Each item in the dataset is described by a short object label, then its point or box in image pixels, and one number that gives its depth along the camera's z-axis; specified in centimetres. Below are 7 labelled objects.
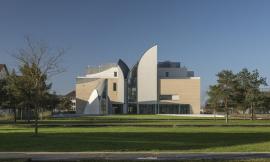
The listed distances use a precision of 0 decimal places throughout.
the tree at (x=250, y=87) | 7900
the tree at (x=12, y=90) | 5268
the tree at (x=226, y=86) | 7225
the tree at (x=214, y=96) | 7312
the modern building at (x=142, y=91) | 15462
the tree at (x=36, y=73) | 3655
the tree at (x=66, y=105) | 15780
